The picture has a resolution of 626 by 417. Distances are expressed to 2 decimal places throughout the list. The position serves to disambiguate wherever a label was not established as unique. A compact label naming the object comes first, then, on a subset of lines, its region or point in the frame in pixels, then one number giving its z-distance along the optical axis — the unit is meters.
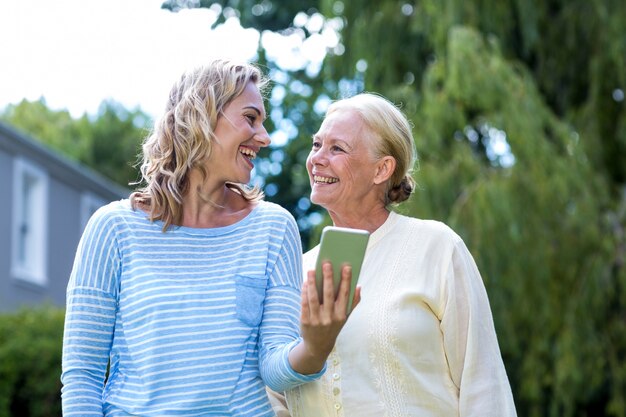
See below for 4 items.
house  18.83
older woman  3.53
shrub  12.80
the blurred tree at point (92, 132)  39.81
